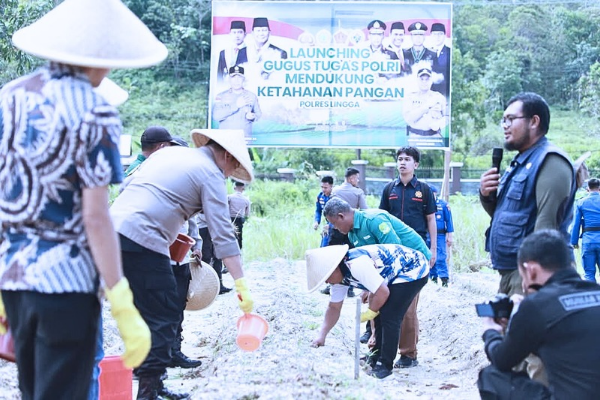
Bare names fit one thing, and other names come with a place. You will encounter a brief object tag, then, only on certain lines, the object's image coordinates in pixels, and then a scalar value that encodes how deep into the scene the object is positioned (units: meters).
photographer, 3.56
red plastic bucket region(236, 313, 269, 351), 4.89
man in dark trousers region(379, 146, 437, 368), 8.80
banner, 16.47
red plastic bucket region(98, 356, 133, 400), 4.57
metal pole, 5.91
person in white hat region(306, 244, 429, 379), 6.06
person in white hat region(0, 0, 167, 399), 2.74
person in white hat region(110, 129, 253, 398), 4.84
